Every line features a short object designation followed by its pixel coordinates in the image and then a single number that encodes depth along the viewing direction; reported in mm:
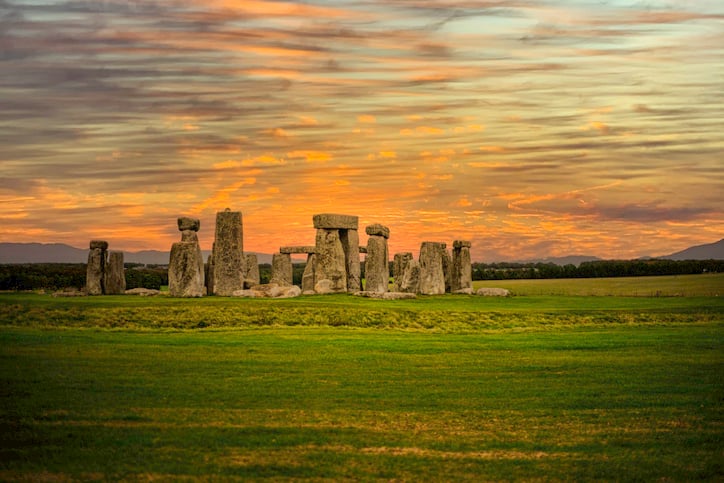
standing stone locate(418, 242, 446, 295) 47562
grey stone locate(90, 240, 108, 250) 42312
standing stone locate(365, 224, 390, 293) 46688
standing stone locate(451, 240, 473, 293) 51281
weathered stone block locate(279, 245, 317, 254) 52812
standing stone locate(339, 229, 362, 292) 46219
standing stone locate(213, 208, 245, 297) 40500
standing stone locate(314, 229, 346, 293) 44469
